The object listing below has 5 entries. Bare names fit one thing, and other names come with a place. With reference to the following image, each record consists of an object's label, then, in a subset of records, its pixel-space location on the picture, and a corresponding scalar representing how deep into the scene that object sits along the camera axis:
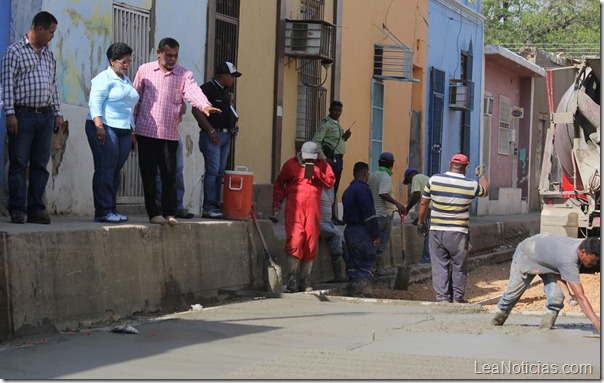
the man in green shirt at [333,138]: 17.66
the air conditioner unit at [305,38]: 17.77
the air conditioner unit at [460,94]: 26.84
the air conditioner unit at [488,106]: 30.23
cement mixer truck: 17.06
